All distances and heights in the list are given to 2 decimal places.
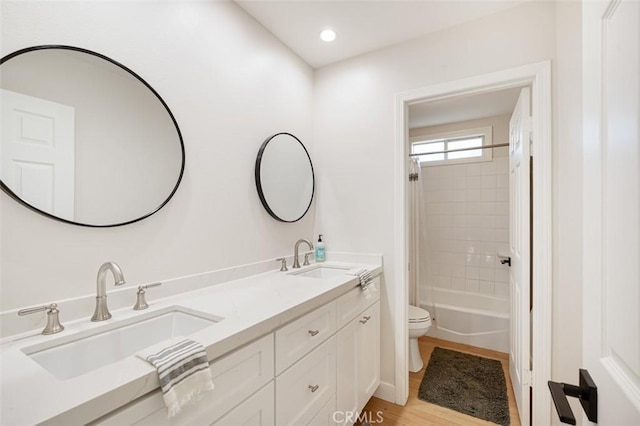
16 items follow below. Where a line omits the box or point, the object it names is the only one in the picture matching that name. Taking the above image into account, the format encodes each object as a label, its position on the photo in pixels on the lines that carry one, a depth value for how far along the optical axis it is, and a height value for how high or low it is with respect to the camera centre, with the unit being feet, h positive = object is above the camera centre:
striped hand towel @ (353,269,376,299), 5.79 -1.40
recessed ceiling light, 6.33 +4.11
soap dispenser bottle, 7.40 -1.00
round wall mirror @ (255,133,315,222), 6.17 +0.89
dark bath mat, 6.24 -4.27
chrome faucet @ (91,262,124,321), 3.36 -1.02
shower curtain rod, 9.00 +2.22
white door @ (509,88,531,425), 5.53 -0.85
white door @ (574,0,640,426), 1.46 +0.06
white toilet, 7.79 -3.28
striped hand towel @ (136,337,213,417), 2.28 -1.33
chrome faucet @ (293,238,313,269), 6.66 -0.95
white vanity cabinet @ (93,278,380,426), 2.69 -2.08
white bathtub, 9.05 -3.49
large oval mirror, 3.01 +0.94
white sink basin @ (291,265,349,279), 6.74 -1.39
